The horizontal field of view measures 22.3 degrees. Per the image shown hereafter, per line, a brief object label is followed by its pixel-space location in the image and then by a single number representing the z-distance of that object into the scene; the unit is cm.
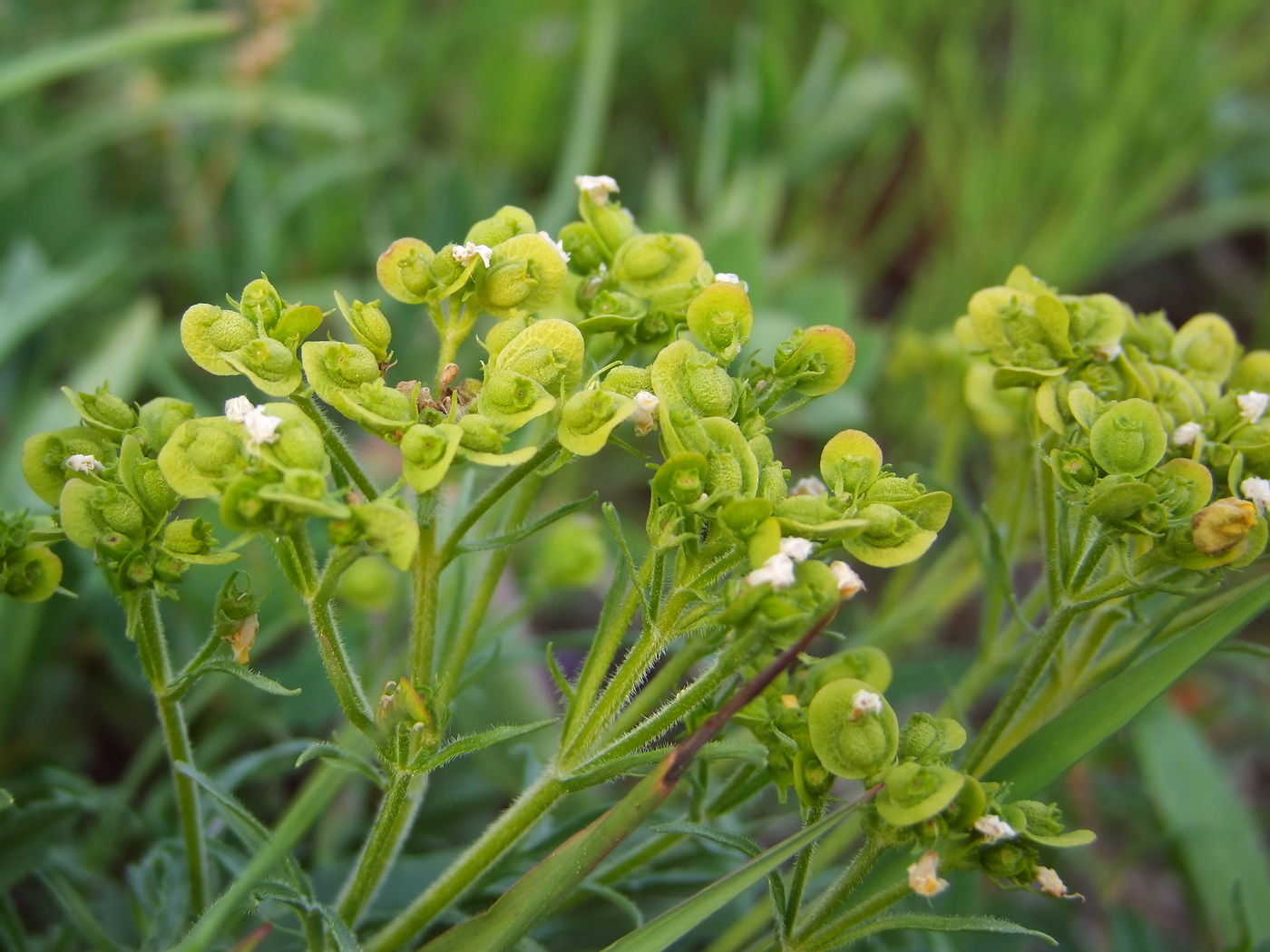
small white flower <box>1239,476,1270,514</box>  24
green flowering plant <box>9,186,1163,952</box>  23
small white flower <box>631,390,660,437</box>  23
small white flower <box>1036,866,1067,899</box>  23
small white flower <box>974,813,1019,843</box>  23
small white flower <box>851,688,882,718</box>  23
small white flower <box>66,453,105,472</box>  24
